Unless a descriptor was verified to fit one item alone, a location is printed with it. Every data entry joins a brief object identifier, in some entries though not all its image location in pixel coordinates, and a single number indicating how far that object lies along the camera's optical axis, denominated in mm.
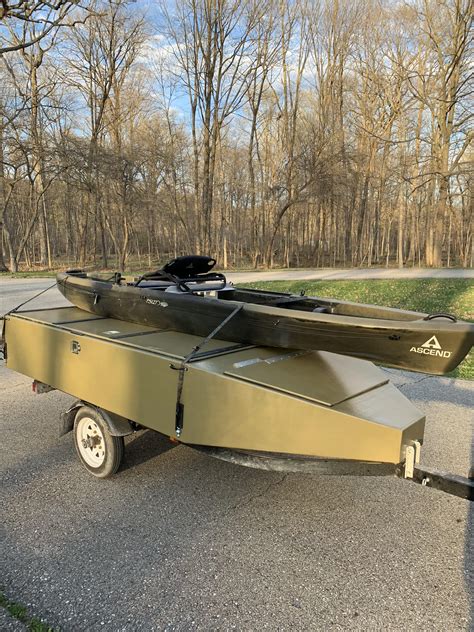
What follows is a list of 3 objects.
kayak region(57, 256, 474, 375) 2342
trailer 2338
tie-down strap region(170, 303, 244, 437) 2701
